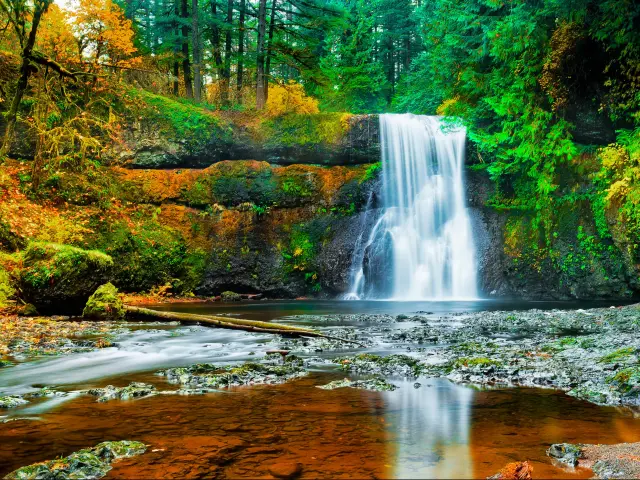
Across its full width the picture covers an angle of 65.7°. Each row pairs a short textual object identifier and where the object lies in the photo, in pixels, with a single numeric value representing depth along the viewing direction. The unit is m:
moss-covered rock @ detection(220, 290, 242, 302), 18.39
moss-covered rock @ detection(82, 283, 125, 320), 10.50
